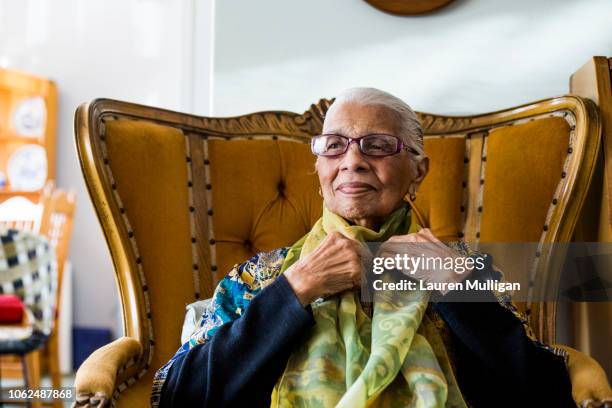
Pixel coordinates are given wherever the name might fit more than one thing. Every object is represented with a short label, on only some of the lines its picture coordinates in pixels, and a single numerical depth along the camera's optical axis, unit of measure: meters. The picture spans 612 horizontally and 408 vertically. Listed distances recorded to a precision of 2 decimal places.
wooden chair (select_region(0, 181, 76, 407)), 2.95
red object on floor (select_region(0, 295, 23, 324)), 2.85
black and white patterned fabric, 2.69
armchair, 1.47
